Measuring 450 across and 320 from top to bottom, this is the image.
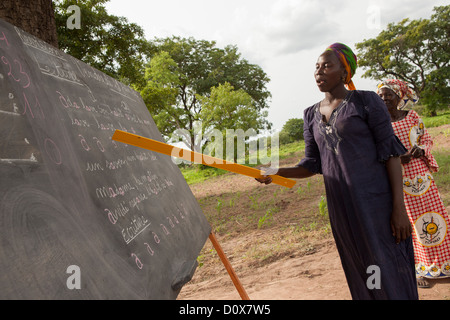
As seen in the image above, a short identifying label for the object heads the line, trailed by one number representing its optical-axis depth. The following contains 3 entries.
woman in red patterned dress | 3.09
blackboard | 1.01
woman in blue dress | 1.84
